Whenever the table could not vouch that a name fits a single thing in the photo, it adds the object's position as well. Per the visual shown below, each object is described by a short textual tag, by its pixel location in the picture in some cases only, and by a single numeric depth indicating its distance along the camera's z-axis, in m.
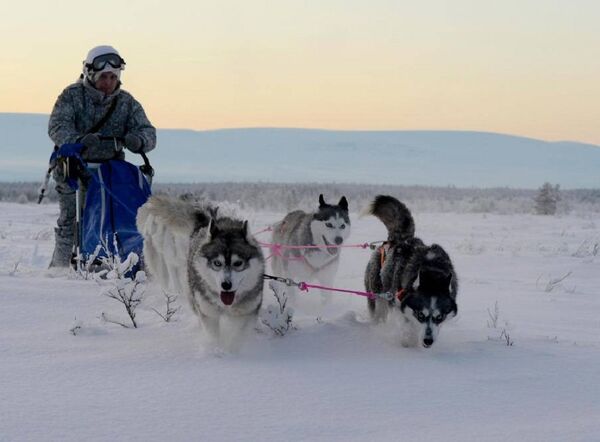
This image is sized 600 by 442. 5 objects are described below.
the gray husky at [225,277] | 4.36
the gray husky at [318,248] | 7.48
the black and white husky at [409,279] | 4.47
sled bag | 6.58
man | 6.55
